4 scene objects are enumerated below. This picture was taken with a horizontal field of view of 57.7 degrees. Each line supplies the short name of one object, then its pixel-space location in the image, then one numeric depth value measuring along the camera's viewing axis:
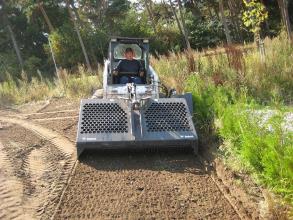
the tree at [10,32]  20.92
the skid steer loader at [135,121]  4.31
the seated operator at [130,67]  5.83
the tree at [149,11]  22.24
